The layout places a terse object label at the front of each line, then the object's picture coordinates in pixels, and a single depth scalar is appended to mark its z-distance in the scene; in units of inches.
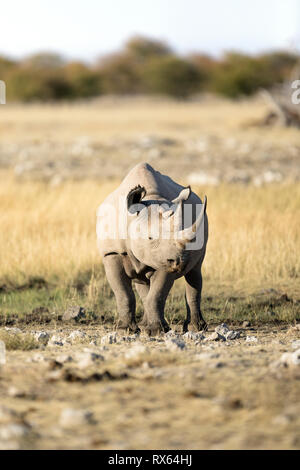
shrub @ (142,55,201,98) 3373.5
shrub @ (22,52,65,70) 5620.1
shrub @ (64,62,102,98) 3280.0
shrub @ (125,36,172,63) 5546.3
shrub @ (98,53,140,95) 3548.0
